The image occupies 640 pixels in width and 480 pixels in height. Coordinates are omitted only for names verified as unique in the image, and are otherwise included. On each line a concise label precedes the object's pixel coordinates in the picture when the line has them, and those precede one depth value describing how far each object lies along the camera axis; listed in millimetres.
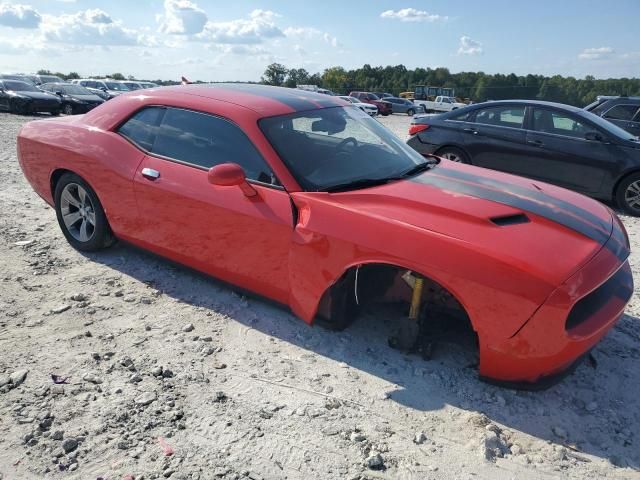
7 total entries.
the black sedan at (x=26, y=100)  18922
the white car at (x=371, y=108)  29041
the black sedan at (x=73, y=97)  20359
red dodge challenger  2502
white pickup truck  38728
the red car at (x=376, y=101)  33812
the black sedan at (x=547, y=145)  6863
